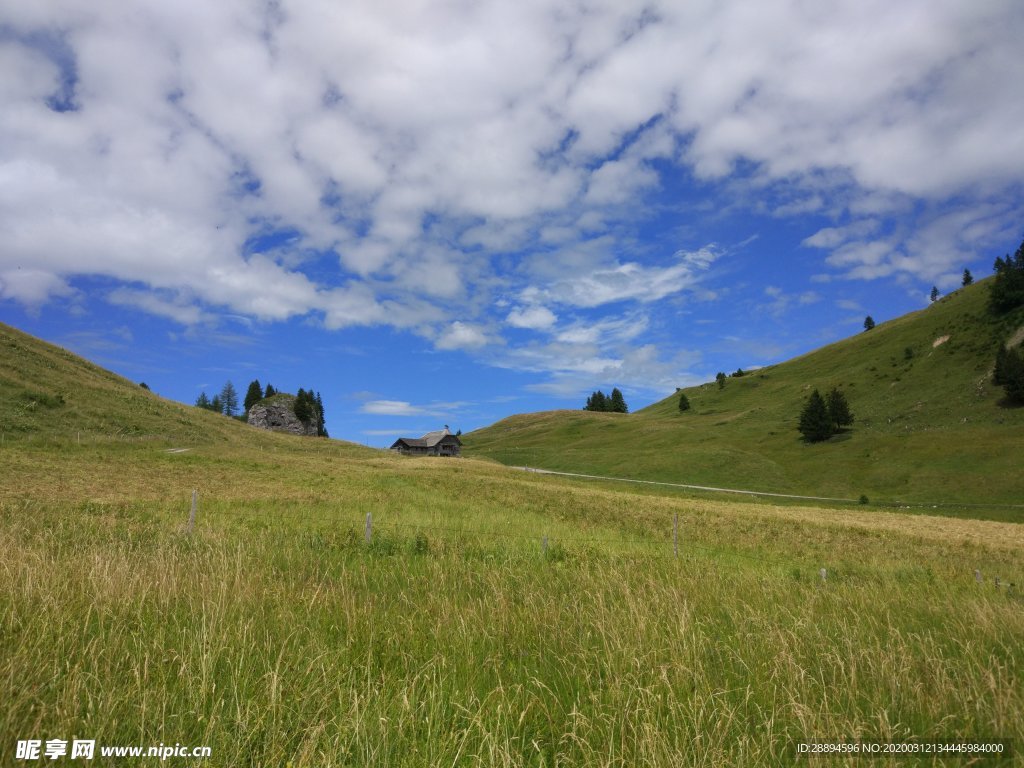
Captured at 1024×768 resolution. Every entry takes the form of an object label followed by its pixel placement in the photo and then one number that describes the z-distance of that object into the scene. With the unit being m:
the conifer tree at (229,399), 173.50
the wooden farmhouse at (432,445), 118.19
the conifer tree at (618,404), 179.75
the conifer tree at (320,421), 150.27
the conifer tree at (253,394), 157.88
